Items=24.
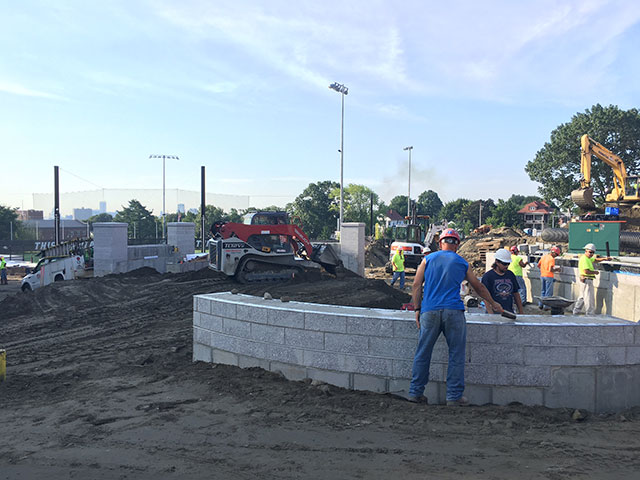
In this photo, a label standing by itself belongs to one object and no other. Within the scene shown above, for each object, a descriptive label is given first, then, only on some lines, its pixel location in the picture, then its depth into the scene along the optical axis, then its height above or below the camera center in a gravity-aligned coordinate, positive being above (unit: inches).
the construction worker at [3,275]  969.5 -103.6
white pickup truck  729.0 -72.7
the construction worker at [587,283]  454.6 -49.2
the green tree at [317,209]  2664.9 +81.9
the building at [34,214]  4510.3 +59.1
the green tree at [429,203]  5300.2 +252.2
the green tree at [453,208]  4328.2 +161.7
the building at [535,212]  3876.0 +122.9
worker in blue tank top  186.4 -32.9
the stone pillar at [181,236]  939.3 -24.4
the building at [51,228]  3215.3 -47.5
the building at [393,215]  4411.9 +94.0
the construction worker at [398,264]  730.0 -54.0
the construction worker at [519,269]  510.2 -41.1
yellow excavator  898.6 +89.7
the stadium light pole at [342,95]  1337.4 +342.8
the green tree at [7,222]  2428.6 -10.8
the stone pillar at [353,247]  836.6 -35.2
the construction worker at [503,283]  245.3 -26.7
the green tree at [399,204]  5209.6 +227.1
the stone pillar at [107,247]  759.1 -37.6
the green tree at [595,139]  1733.5 +282.3
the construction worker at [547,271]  520.7 -43.6
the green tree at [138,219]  2793.3 +19.1
